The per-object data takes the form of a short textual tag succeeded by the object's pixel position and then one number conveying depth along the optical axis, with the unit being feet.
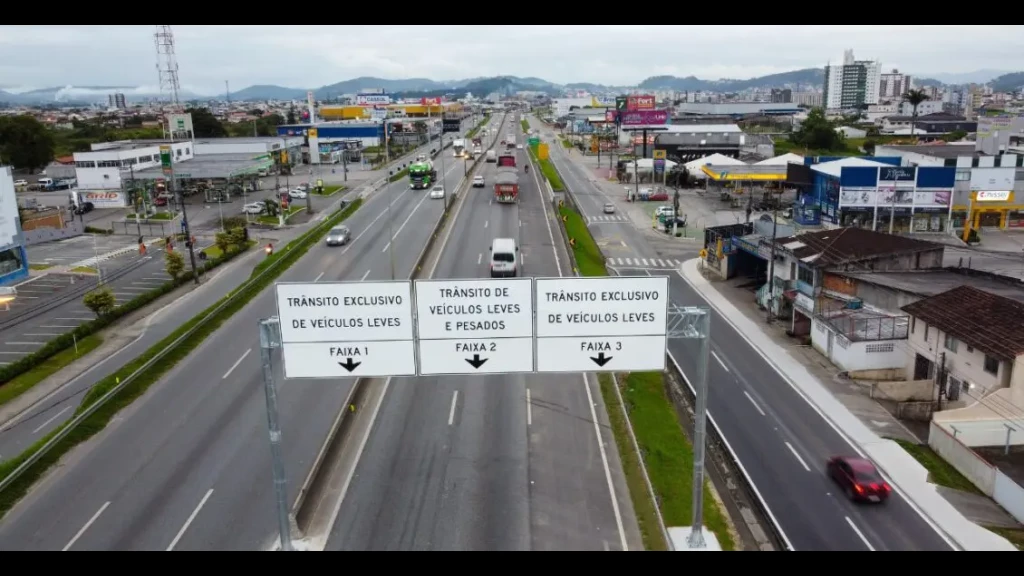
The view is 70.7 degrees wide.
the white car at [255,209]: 220.02
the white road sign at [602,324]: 50.03
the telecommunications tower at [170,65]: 390.44
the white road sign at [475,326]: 49.80
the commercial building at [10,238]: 139.95
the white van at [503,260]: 131.44
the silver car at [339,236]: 168.28
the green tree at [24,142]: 309.63
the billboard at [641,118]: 321.52
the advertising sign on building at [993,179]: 186.91
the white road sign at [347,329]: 50.06
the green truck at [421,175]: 264.52
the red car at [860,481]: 64.75
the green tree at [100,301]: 112.16
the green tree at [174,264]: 135.51
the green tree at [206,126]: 423.64
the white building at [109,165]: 250.16
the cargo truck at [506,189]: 226.79
